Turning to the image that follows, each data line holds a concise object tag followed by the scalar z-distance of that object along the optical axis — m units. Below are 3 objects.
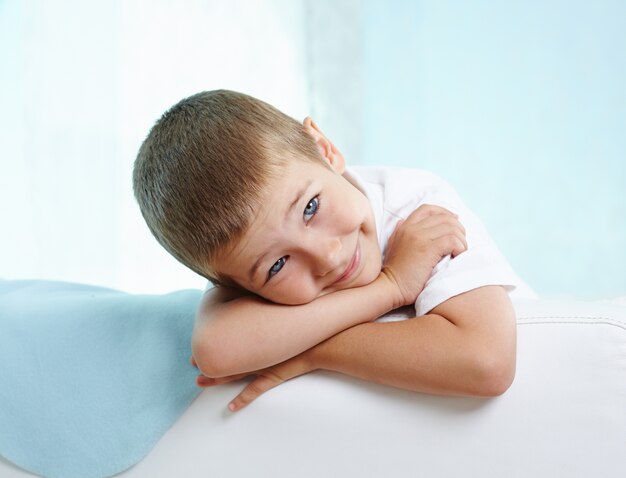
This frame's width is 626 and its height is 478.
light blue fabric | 0.97
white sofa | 0.76
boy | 0.86
